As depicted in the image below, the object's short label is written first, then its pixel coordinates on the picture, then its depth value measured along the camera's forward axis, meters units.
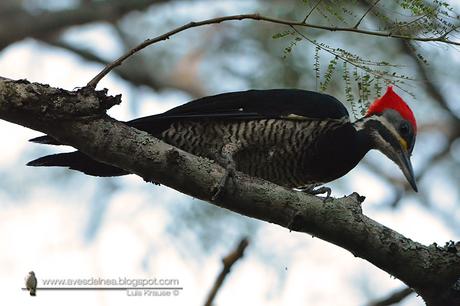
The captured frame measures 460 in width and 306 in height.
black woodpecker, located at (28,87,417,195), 8.50
